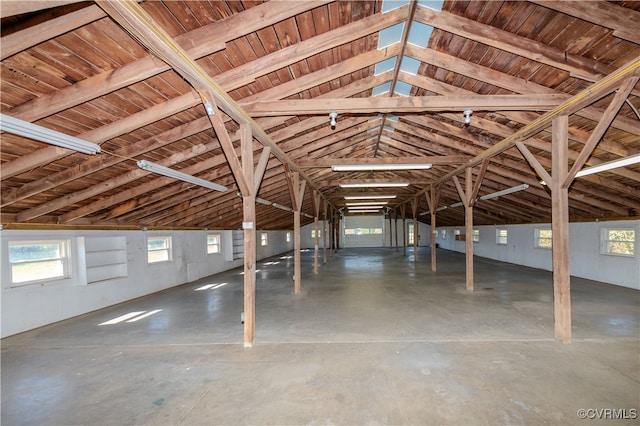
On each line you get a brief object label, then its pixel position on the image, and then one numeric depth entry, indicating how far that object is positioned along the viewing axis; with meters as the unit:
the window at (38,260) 4.88
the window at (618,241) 7.48
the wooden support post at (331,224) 17.92
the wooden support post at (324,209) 13.64
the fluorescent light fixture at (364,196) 12.49
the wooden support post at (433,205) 10.05
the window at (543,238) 10.49
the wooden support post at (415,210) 13.38
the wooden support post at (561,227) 3.96
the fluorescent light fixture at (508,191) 6.16
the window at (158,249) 7.93
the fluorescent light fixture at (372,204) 16.43
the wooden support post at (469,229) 7.21
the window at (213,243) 10.67
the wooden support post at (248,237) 4.04
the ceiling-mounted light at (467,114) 4.16
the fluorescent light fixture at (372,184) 8.94
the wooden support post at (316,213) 9.71
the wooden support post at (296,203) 7.08
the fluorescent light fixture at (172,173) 4.07
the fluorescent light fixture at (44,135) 2.47
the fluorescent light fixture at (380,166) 6.86
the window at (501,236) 13.52
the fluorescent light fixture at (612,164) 3.57
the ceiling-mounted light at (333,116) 4.25
